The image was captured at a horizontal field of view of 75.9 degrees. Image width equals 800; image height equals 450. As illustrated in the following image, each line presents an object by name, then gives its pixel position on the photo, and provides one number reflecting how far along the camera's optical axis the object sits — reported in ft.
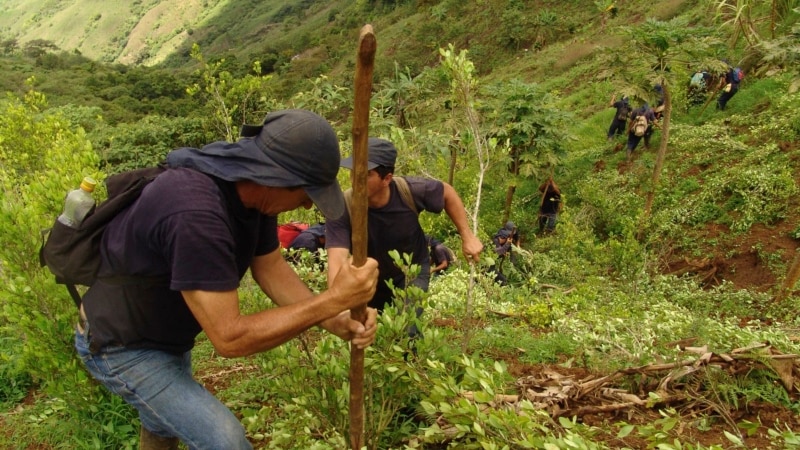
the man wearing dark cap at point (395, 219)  10.25
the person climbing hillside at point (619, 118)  36.27
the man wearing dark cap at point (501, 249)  24.11
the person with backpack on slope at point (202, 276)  5.51
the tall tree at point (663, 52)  21.38
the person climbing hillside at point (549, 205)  30.27
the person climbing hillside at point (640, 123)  32.40
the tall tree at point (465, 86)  9.95
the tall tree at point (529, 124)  27.76
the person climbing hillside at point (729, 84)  33.04
